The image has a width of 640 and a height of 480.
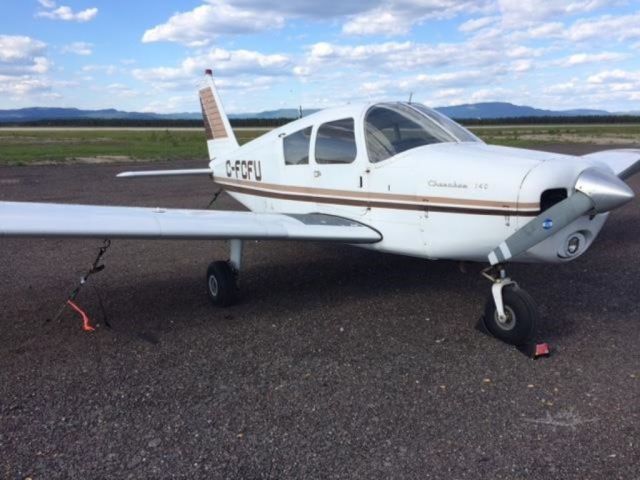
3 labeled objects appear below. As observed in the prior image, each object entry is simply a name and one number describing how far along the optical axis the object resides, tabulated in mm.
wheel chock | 4727
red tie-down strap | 5519
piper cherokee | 4676
